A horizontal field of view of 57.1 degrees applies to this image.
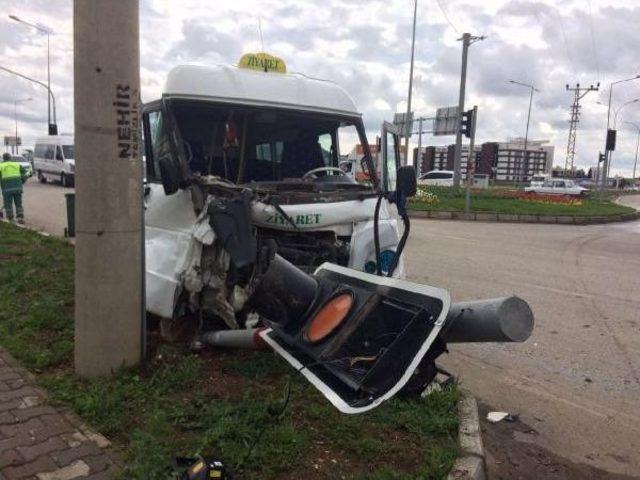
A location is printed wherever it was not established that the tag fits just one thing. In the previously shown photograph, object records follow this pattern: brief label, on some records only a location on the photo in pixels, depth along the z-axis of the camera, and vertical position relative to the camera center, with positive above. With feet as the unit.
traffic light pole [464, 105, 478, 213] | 65.31 +1.10
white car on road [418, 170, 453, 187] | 149.82 -2.83
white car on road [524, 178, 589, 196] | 143.43 -3.94
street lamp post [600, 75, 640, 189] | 101.11 +1.78
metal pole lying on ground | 9.11 -2.36
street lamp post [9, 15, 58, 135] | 126.52 +4.88
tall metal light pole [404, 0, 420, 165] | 96.58 +9.56
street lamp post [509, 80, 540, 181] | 290.72 +4.52
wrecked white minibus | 14.78 -0.65
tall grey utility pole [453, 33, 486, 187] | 80.53 +13.56
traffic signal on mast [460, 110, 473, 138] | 65.57 +5.09
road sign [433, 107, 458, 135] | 100.89 +8.03
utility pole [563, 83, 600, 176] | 207.33 +18.26
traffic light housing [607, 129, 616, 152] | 94.89 +5.88
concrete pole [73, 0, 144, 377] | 12.64 -0.69
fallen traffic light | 9.59 -2.97
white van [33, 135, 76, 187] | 97.81 -1.41
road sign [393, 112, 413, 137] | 96.78 +7.27
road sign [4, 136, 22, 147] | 196.75 +2.64
